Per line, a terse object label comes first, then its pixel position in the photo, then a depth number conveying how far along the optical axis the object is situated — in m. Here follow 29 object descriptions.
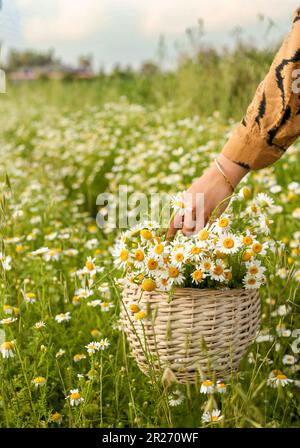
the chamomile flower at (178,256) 1.52
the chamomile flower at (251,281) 1.54
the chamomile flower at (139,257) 1.54
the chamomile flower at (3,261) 1.57
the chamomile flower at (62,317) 1.77
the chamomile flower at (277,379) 1.59
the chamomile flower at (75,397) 1.55
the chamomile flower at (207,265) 1.52
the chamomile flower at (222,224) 1.54
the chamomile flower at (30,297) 1.78
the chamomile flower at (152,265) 1.52
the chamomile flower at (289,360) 1.69
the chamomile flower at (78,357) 1.68
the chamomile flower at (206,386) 1.44
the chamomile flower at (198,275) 1.52
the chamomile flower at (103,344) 1.64
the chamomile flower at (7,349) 1.61
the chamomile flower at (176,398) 1.53
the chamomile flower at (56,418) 1.57
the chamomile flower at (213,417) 1.42
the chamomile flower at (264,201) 1.70
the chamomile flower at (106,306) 1.76
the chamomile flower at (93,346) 1.65
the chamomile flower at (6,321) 1.64
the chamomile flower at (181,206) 1.59
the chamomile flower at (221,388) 1.49
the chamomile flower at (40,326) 1.67
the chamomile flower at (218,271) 1.52
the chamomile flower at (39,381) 1.60
